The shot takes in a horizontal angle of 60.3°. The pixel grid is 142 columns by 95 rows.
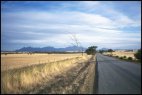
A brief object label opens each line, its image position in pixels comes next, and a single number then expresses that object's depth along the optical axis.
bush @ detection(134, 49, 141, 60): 24.39
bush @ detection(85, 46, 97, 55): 75.59
